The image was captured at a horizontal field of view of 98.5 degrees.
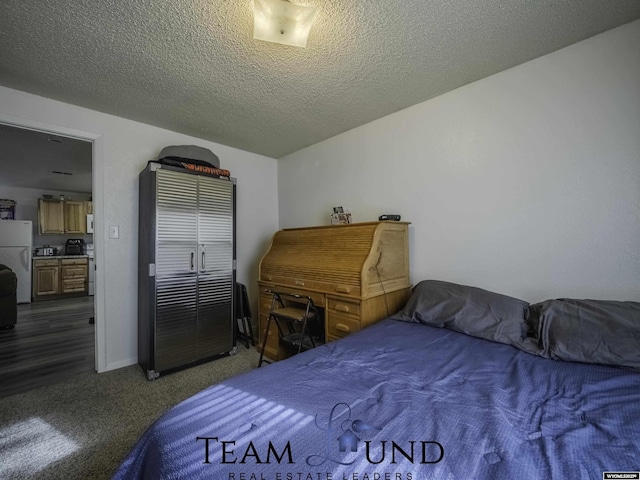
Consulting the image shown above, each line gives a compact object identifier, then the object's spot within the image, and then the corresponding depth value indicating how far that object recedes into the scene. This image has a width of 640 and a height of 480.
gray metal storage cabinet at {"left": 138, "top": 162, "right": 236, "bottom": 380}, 2.49
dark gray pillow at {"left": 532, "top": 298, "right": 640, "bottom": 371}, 1.32
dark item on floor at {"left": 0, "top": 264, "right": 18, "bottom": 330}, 3.78
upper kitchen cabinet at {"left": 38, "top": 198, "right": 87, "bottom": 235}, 6.08
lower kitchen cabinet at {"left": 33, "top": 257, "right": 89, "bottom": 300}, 5.76
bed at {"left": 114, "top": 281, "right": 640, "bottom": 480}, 0.75
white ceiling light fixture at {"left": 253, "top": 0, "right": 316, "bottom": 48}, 1.37
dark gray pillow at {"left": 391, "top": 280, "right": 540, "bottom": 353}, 1.69
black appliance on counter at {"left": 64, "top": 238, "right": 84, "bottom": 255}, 6.46
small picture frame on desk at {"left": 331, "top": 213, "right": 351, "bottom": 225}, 2.95
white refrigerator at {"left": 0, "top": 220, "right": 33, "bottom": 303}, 5.40
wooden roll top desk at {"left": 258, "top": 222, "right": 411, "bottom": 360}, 2.17
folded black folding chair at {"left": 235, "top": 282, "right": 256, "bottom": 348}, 3.23
